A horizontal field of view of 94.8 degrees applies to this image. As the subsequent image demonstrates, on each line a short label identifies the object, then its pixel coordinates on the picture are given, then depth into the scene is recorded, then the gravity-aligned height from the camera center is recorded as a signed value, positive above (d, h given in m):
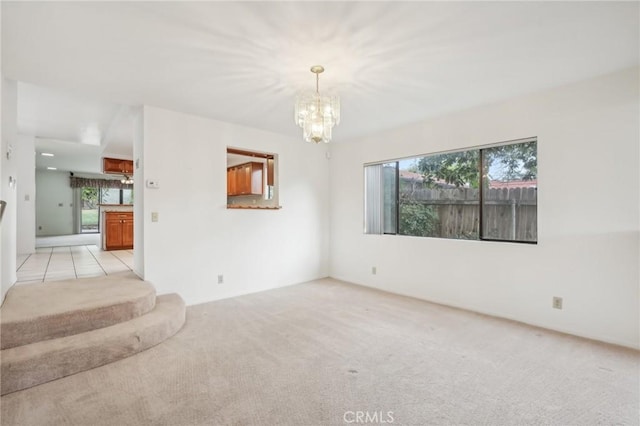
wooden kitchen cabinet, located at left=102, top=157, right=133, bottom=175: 7.14 +1.17
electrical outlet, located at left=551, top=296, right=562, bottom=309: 3.16 -0.98
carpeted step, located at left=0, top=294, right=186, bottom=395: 2.14 -1.12
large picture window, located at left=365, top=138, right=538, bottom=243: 3.54 +0.25
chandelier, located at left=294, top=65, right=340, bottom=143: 2.67 +0.92
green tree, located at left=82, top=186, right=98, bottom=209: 12.12 +0.69
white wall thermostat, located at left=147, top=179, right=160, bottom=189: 3.69 +0.37
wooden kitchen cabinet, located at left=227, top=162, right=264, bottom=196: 6.29 +0.75
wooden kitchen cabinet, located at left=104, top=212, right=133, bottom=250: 6.77 -0.40
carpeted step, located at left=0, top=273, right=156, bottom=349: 2.41 -0.86
